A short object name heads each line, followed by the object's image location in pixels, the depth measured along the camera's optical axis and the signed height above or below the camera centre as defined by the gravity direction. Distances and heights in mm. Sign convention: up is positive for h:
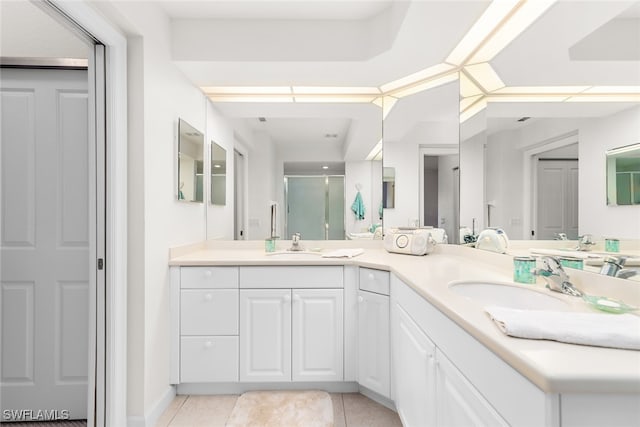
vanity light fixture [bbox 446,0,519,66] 1534 +999
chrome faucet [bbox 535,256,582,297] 1122 -239
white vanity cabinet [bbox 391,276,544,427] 640 -476
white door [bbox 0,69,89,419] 1734 -153
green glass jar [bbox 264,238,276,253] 2432 -257
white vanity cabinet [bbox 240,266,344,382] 1962 -735
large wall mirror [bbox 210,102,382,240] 2576 +351
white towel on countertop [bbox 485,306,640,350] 656 -259
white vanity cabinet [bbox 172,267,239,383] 1945 -698
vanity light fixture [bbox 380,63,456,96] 2121 +976
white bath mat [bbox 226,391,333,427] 1711 -1146
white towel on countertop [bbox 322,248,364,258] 2135 -290
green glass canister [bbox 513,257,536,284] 1304 -240
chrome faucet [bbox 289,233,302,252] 2479 -253
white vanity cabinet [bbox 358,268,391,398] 1797 -710
